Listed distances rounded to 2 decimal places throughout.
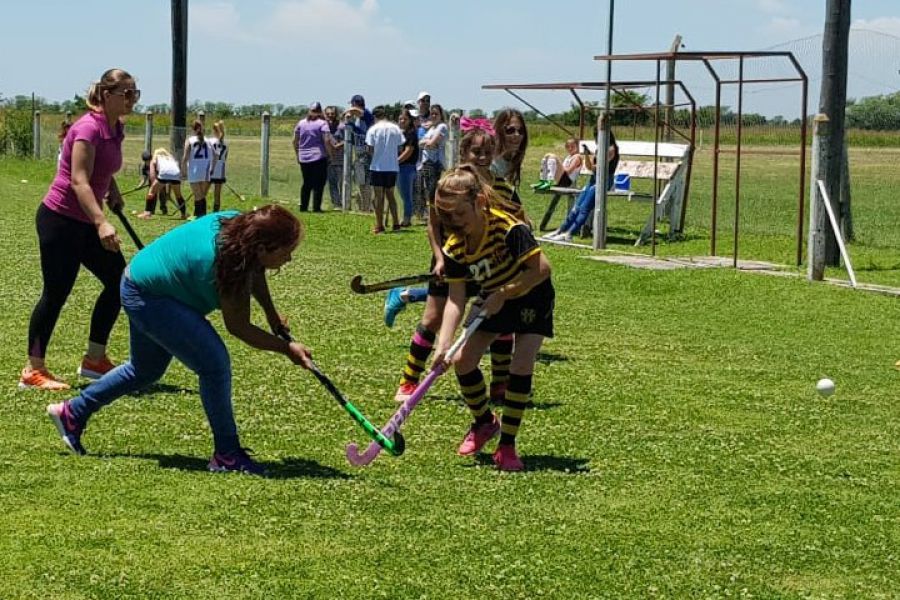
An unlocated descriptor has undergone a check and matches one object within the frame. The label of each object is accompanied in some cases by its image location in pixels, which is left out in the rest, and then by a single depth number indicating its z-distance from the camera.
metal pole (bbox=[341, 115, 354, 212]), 24.47
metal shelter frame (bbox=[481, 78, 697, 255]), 18.91
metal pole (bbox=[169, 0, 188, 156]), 28.77
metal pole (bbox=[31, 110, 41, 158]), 42.49
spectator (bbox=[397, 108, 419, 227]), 21.80
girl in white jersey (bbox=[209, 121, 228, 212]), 24.36
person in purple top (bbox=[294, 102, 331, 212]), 24.08
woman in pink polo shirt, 8.50
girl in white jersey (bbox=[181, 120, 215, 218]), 24.08
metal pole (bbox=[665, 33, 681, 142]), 21.28
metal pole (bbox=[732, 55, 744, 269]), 17.03
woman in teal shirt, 6.42
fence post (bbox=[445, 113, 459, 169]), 21.70
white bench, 20.31
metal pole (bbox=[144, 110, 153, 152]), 30.69
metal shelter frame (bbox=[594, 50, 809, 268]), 16.77
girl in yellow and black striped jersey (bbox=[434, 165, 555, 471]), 6.95
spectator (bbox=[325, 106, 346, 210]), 24.64
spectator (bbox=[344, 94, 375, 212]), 24.11
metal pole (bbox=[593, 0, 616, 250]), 18.78
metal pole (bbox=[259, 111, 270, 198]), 27.75
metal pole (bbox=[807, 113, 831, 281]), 15.05
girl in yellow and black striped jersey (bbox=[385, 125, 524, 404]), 8.35
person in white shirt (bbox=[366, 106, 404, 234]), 21.02
